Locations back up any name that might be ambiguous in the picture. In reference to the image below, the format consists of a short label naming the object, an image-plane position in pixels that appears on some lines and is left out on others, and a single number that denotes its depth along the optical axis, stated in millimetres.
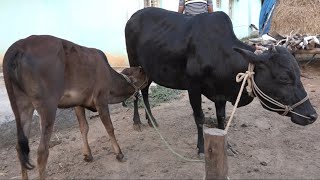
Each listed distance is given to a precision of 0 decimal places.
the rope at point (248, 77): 2681
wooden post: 2100
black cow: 2671
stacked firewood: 5801
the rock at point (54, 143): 3671
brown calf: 2571
